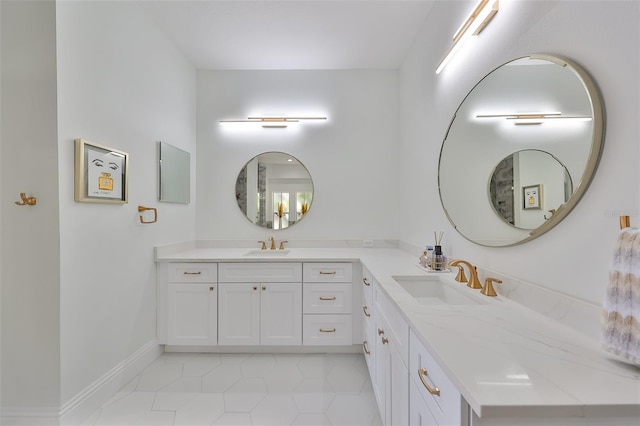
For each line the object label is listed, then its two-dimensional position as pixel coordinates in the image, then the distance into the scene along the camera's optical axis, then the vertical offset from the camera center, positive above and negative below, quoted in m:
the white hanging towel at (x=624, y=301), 0.65 -0.22
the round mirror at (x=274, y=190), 3.03 +0.24
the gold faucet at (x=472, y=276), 1.41 -0.34
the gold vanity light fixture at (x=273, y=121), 2.92 +0.98
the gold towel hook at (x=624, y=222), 0.72 -0.03
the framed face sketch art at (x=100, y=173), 1.57 +0.24
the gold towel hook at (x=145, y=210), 2.12 +0.01
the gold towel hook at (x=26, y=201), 1.44 +0.06
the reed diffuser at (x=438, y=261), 1.77 -0.32
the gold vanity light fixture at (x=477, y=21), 1.34 +0.99
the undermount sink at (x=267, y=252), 2.74 -0.42
